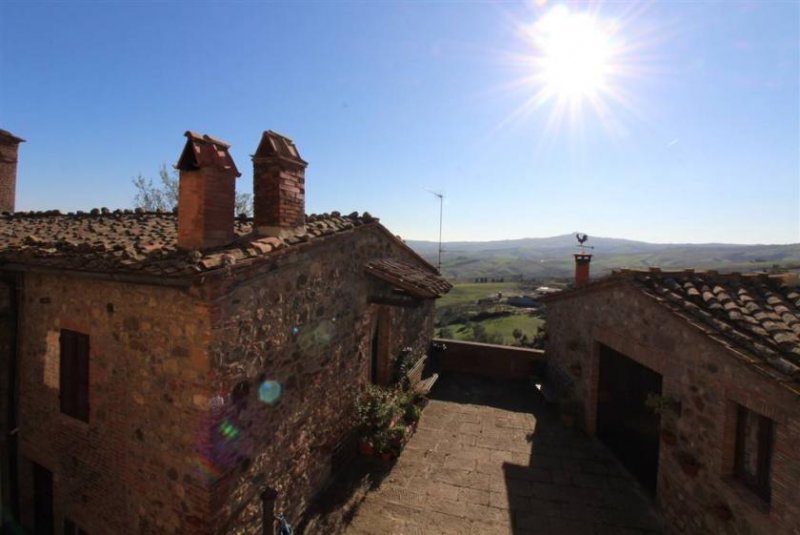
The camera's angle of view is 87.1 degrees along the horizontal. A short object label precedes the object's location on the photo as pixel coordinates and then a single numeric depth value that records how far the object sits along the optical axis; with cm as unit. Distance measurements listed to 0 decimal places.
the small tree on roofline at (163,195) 2388
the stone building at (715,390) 477
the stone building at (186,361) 473
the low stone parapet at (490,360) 1430
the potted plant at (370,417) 834
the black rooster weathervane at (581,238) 1404
